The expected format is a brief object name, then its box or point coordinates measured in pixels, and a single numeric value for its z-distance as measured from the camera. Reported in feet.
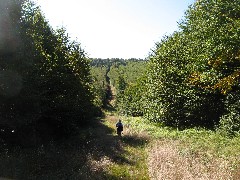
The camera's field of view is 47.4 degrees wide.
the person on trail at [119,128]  93.81
